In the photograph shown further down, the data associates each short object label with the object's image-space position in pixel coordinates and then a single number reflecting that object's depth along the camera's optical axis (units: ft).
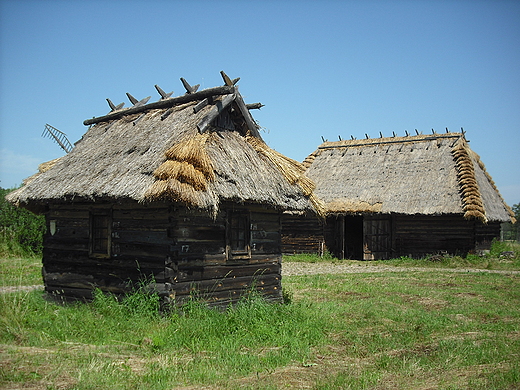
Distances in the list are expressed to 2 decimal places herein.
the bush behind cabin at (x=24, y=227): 69.51
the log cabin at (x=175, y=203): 29.40
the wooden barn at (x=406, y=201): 70.18
